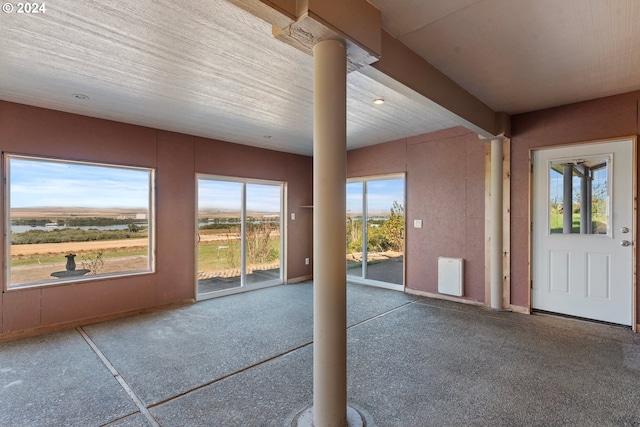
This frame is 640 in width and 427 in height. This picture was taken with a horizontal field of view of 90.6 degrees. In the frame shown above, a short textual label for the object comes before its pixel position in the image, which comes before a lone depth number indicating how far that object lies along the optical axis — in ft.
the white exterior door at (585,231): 11.81
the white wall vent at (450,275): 15.61
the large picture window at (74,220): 12.05
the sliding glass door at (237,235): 17.17
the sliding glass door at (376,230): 18.54
